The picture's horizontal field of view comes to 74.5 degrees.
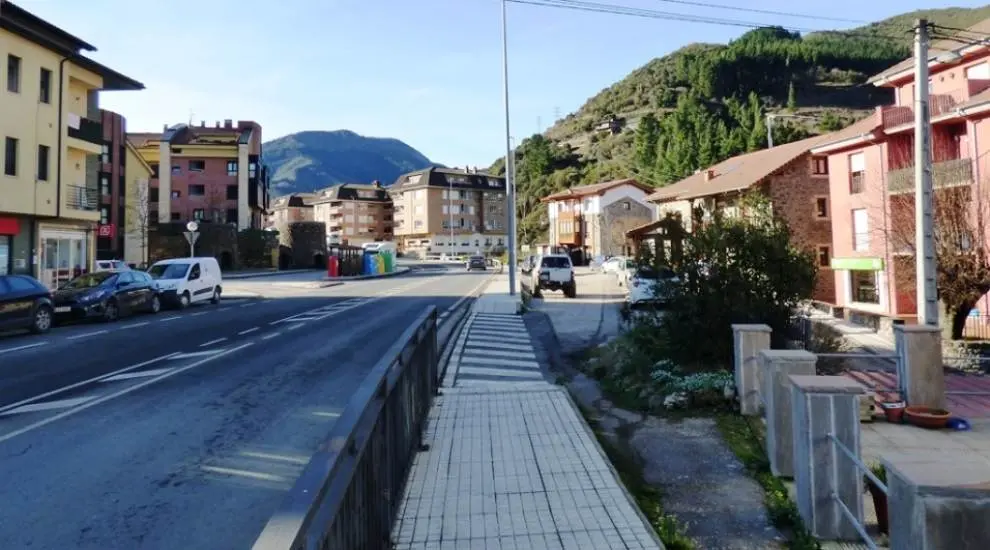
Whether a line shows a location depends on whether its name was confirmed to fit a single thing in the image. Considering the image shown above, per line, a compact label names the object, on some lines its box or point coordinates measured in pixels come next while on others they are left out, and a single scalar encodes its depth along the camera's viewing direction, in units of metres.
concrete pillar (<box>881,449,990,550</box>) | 2.52
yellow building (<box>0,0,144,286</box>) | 24.20
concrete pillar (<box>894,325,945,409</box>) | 7.40
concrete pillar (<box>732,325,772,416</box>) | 7.63
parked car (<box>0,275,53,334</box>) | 15.93
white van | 23.66
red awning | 24.06
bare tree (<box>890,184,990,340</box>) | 17.02
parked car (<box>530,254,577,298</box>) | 29.81
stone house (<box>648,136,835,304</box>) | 35.91
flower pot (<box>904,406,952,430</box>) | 6.92
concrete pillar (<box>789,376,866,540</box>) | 4.30
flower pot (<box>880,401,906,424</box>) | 7.16
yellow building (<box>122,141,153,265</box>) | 53.22
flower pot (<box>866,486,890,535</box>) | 4.22
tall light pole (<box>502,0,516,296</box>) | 26.11
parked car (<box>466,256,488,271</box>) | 67.62
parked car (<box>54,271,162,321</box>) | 18.80
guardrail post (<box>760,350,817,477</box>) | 5.45
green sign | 25.92
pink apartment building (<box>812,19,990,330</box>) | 20.95
